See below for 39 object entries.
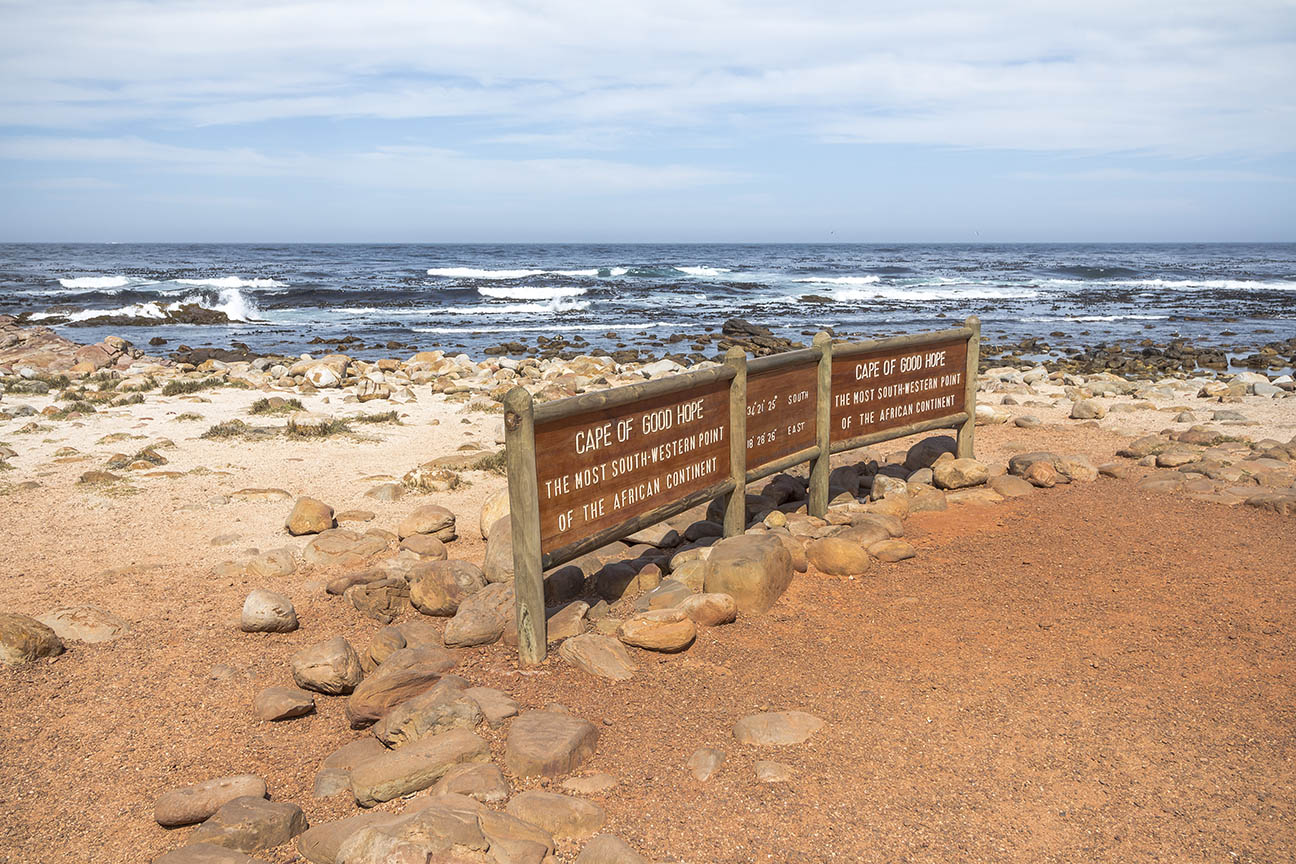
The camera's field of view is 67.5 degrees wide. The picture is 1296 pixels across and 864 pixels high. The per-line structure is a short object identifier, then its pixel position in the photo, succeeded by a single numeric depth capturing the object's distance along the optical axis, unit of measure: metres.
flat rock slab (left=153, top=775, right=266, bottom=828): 3.82
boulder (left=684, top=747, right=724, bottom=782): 3.91
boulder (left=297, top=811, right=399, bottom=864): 3.47
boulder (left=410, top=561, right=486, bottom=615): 6.05
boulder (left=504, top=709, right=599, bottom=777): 3.93
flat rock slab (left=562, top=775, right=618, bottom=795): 3.82
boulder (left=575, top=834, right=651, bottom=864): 3.32
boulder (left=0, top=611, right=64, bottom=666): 5.25
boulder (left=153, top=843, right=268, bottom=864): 3.42
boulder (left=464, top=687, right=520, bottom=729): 4.36
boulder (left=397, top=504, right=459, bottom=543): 7.85
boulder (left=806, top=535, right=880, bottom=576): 6.07
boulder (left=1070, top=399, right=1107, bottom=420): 12.64
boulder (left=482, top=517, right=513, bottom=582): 6.38
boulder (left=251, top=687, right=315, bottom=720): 4.73
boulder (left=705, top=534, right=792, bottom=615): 5.48
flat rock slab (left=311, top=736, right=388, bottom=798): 4.02
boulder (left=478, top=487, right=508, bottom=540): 7.80
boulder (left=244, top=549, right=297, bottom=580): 7.02
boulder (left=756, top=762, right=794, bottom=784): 3.86
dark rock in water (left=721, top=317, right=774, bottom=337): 28.61
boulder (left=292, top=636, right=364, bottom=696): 4.97
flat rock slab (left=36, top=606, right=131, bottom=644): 5.73
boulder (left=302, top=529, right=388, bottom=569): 7.28
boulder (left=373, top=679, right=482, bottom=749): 4.27
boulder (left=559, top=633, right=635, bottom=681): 4.84
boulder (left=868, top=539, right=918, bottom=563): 6.34
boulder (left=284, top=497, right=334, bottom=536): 8.02
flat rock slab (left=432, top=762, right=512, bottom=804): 3.76
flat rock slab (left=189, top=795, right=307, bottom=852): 3.57
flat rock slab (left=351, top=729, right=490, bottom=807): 3.85
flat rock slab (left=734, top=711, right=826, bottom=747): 4.14
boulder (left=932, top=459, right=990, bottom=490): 7.97
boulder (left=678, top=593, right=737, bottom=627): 5.29
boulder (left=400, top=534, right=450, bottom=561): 7.36
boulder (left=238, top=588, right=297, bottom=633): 5.85
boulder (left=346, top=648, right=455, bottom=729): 4.61
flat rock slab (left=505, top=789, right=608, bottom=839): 3.56
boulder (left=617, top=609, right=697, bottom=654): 5.02
